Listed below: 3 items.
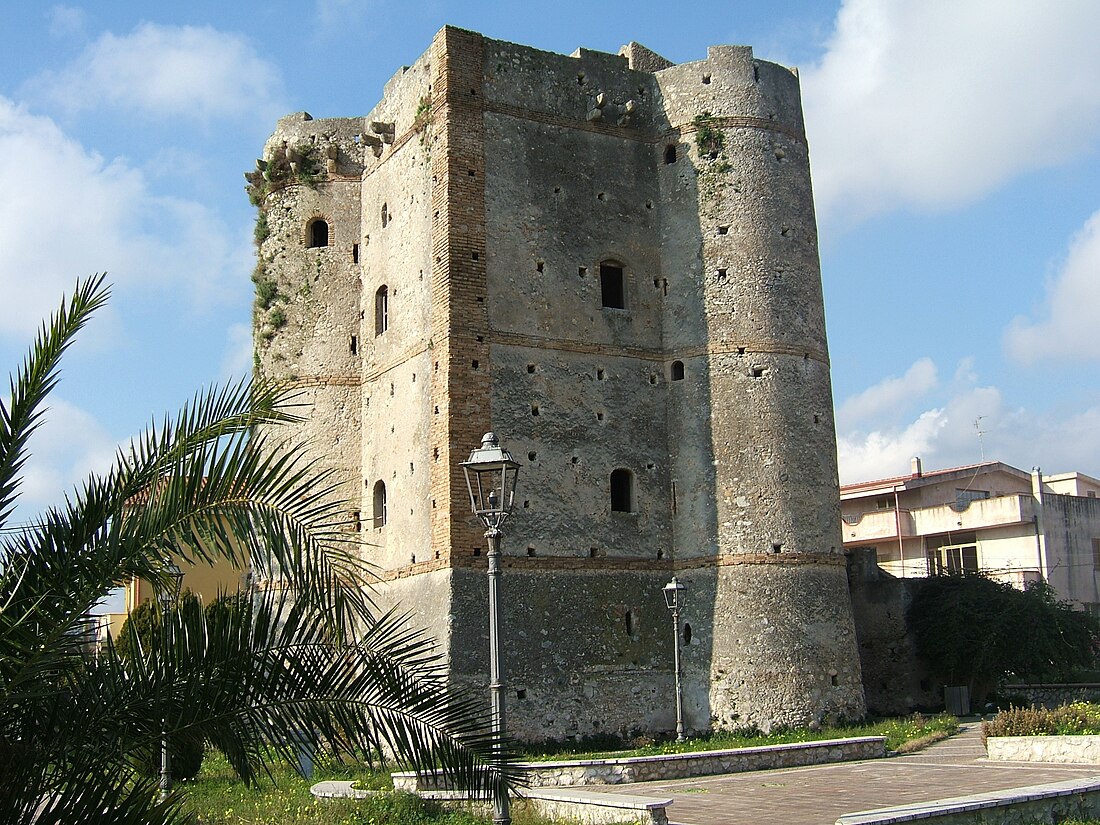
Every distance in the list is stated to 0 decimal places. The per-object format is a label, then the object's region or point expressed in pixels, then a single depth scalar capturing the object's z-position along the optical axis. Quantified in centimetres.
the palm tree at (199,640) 702
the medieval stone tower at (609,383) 2253
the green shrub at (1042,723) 1761
